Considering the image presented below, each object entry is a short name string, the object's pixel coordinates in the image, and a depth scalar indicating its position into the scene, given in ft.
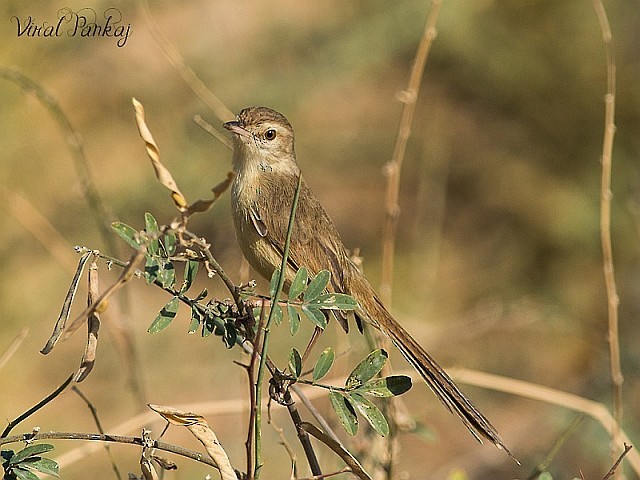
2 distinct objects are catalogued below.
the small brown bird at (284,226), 19.70
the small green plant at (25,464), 11.84
